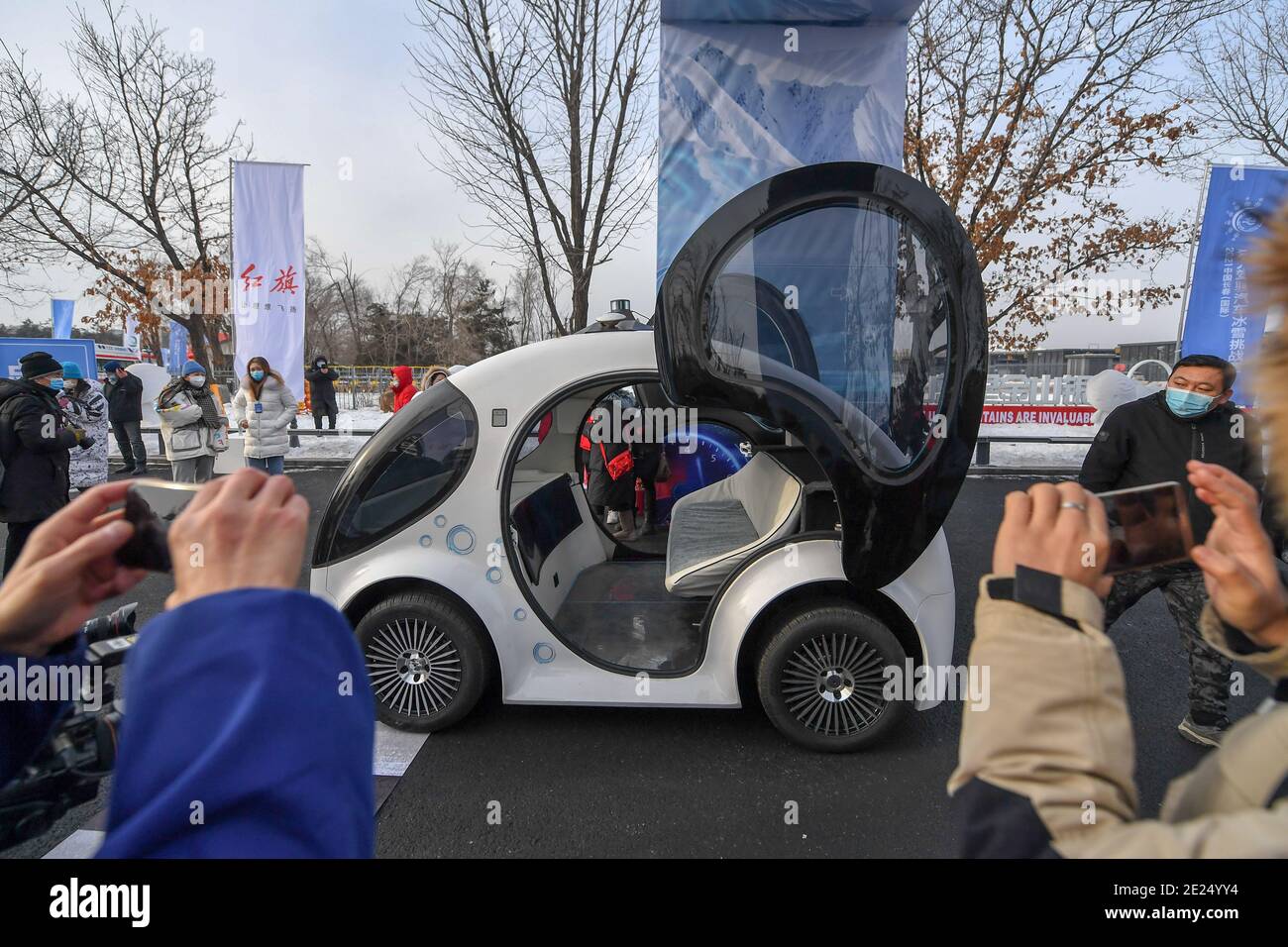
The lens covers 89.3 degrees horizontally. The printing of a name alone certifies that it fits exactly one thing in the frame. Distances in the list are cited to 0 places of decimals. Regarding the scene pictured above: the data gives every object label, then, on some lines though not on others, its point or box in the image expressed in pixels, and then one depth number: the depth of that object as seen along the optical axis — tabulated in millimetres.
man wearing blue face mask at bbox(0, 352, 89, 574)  4164
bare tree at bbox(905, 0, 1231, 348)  9234
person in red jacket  8148
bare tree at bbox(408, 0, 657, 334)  7746
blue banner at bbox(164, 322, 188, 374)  20891
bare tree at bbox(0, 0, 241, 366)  10938
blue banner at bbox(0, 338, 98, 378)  16781
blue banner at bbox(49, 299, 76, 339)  22438
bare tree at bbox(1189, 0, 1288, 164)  11438
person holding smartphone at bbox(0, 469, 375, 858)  649
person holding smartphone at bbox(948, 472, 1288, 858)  699
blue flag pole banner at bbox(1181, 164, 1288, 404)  8367
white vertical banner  10398
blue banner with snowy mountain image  6211
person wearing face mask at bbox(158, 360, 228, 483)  6113
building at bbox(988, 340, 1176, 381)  19875
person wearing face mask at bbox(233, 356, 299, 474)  6352
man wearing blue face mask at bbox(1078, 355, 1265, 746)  2973
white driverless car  2451
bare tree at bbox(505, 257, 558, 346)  18469
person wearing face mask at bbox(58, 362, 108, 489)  6270
